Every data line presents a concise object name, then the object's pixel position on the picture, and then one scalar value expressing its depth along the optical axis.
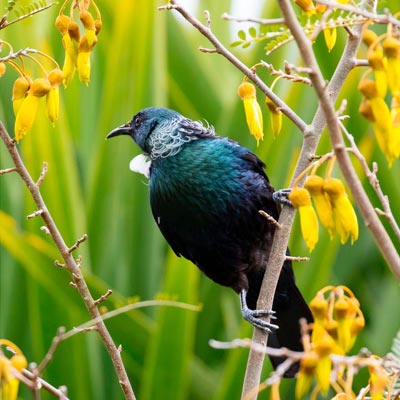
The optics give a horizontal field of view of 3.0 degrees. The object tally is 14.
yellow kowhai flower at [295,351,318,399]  5.71
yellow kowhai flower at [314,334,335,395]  5.72
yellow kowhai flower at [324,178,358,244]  5.78
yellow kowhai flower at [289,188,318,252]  5.80
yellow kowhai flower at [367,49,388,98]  5.74
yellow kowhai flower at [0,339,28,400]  5.73
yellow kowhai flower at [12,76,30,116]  5.89
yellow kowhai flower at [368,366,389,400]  5.75
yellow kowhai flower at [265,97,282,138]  5.98
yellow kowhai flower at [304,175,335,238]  5.77
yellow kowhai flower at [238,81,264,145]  5.93
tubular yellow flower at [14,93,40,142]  5.88
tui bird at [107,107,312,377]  6.31
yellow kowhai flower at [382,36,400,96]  5.74
